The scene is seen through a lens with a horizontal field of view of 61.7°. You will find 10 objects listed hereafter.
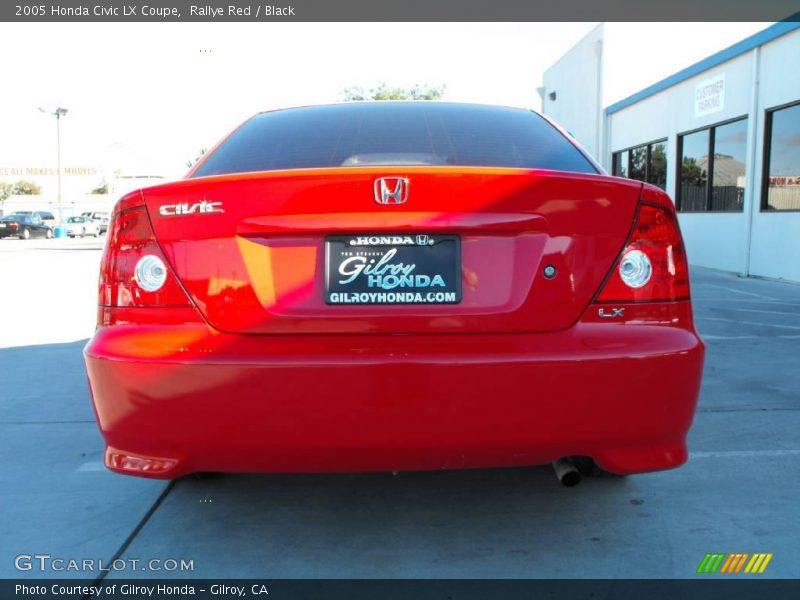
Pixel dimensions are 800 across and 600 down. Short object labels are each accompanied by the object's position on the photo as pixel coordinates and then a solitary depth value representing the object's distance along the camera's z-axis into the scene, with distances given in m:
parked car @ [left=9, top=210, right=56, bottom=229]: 42.78
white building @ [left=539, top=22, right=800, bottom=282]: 11.25
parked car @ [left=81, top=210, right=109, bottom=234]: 42.59
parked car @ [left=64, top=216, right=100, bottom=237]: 38.97
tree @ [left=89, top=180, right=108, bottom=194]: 82.55
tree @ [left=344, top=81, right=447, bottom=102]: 41.25
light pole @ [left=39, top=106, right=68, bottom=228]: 41.84
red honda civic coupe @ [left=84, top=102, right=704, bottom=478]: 1.96
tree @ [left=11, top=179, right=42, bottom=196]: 86.94
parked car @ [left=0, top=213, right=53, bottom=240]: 35.81
